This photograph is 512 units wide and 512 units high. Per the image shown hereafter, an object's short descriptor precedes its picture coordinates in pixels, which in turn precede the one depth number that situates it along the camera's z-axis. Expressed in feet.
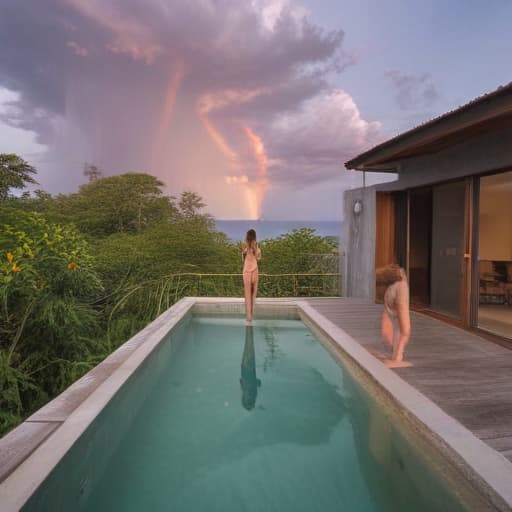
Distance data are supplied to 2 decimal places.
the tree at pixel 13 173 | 65.10
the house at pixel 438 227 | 18.21
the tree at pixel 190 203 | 124.16
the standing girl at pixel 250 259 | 22.84
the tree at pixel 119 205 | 78.59
